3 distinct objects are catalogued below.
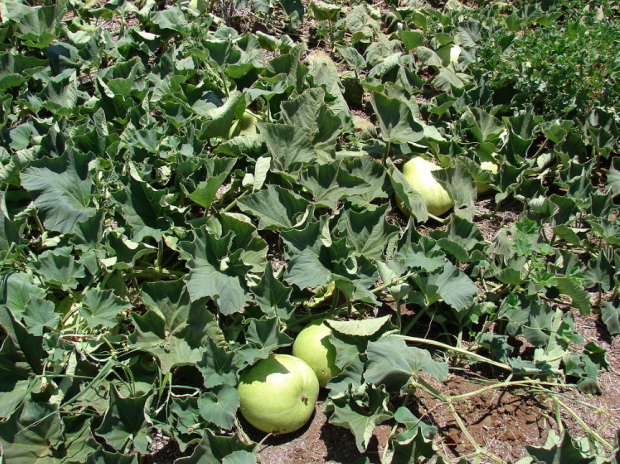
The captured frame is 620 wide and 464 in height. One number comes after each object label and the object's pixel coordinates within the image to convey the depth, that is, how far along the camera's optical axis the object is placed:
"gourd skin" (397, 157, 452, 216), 3.61
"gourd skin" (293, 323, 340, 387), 2.61
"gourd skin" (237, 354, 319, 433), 2.40
